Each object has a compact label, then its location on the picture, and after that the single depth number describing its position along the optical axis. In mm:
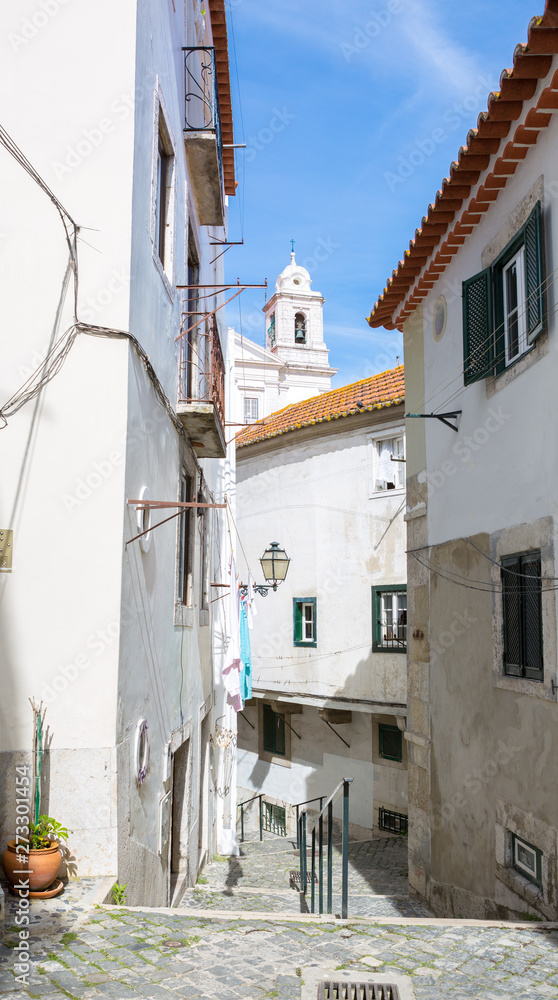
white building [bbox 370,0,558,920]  6875
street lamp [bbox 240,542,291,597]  13850
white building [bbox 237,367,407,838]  16688
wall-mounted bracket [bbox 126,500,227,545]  6281
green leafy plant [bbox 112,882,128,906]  5422
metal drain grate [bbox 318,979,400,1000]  4242
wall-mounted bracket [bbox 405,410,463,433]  9346
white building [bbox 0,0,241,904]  5574
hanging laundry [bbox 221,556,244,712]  13086
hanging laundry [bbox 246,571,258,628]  14537
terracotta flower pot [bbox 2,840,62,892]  4988
